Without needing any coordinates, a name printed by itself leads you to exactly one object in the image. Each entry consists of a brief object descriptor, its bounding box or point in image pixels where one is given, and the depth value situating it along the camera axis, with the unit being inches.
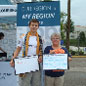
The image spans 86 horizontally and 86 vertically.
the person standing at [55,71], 138.0
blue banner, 179.8
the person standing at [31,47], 140.7
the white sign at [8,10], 186.5
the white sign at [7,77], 184.7
